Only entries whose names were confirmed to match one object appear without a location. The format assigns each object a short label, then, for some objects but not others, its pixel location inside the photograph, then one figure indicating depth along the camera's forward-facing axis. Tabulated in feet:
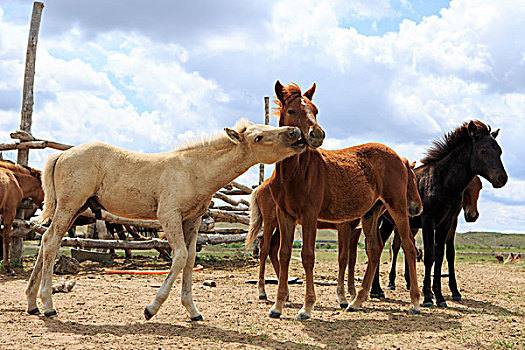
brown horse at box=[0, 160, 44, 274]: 35.96
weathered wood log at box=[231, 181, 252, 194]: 58.44
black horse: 27.45
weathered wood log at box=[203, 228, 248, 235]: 56.29
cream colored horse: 19.21
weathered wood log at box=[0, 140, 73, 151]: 43.09
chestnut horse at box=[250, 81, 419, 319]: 20.53
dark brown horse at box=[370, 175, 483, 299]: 29.43
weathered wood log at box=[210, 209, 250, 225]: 49.89
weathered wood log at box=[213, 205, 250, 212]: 58.70
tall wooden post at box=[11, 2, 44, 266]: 44.57
